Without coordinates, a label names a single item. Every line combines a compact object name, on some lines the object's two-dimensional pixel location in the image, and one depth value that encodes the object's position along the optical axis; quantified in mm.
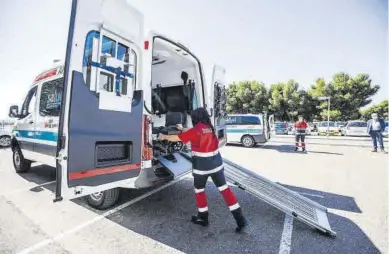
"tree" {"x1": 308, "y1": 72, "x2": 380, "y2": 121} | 32188
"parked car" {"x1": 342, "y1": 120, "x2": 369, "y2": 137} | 21594
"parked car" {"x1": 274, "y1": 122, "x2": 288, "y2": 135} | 26547
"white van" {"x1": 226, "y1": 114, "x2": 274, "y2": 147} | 11805
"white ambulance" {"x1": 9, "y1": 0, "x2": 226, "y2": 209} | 2223
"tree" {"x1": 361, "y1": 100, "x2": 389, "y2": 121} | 36975
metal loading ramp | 2900
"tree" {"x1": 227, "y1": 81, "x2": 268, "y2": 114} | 36406
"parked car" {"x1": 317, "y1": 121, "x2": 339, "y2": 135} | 24234
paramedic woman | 2938
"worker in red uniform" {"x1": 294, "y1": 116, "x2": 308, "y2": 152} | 10376
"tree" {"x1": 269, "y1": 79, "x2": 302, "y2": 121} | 34438
